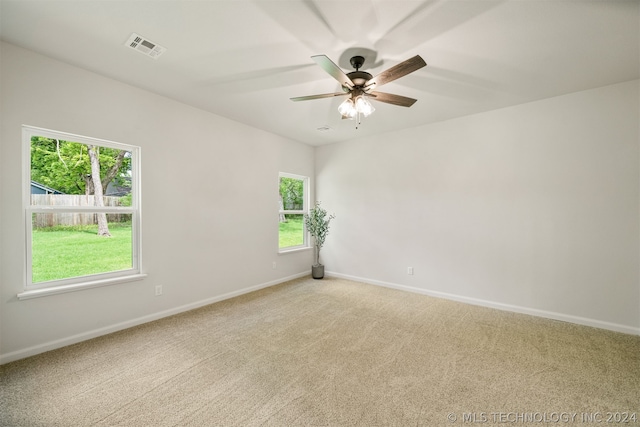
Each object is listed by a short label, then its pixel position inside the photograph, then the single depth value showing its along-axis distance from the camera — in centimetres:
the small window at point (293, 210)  505
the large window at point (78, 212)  243
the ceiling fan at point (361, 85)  197
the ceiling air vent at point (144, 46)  214
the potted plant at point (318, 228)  509
